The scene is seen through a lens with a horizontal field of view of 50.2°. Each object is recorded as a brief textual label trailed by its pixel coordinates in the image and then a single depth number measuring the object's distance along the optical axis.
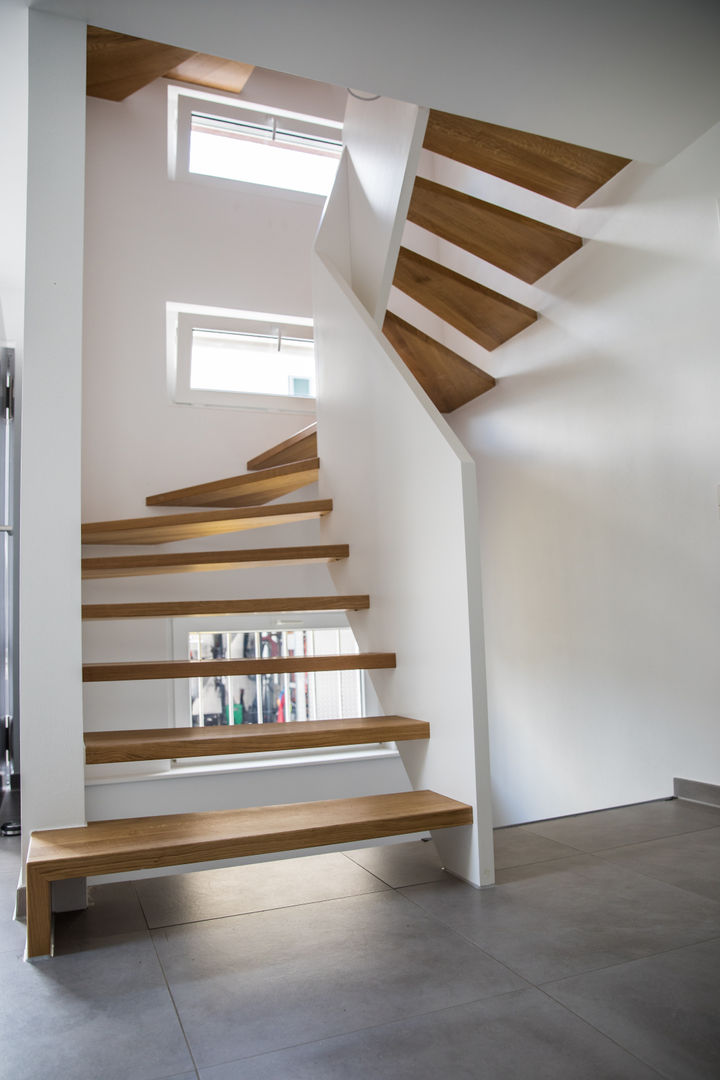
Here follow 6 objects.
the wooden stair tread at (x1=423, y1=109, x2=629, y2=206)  3.06
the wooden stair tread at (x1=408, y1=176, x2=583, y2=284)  3.41
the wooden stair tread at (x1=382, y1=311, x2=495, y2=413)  4.05
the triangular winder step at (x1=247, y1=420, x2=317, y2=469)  3.88
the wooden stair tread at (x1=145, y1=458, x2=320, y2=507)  3.57
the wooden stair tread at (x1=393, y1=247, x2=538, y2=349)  3.73
